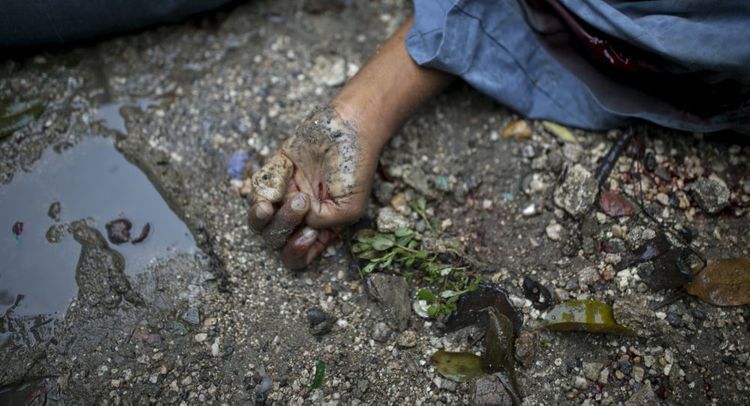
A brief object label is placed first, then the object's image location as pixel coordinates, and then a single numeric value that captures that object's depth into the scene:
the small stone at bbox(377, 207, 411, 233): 0.76
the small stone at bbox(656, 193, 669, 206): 0.77
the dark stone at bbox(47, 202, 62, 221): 0.78
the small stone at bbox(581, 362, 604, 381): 0.70
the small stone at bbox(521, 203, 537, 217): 0.78
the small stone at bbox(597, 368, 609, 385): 0.70
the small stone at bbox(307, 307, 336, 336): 0.73
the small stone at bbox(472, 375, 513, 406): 0.69
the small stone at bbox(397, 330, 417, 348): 0.72
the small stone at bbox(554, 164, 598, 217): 0.76
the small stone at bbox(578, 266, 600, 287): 0.74
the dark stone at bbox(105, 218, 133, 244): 0.77
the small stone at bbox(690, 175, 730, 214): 0.76
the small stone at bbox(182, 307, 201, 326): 0.74
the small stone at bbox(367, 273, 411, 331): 0.73
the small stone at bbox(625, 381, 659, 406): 0.69
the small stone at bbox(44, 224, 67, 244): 0.77
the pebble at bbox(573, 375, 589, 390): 0.70
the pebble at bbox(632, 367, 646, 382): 0.70
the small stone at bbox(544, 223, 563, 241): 0.76
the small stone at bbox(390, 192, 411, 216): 0.78
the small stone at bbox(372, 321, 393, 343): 0.73
